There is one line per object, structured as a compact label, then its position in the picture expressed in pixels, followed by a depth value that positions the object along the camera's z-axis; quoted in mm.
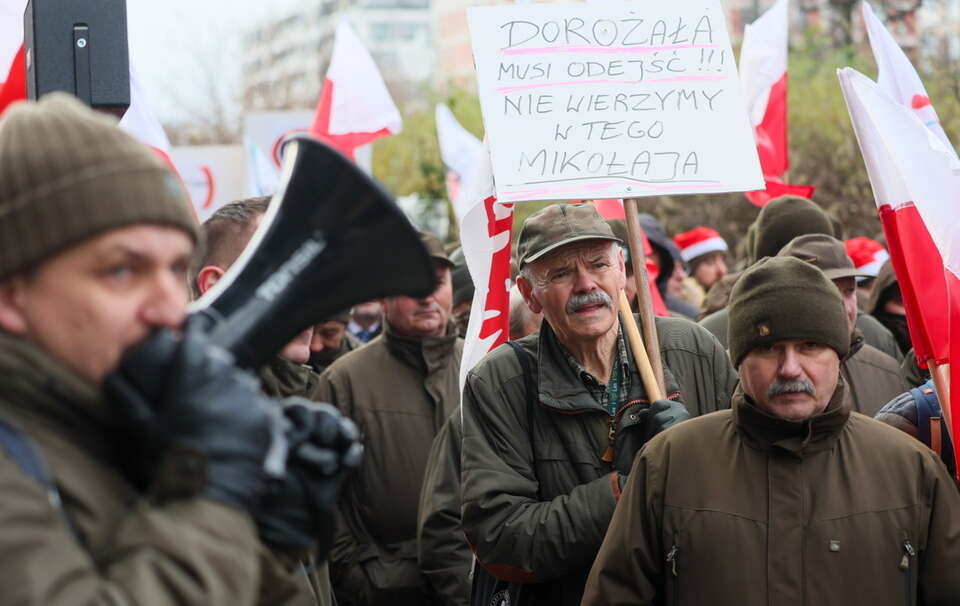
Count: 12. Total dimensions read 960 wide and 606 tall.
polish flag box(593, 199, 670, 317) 7164
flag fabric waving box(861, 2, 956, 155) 5445
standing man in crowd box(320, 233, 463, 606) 6266
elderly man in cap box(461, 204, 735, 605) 4273
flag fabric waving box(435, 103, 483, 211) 12453
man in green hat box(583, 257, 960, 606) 3682
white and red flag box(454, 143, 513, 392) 5152
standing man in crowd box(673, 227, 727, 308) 11234
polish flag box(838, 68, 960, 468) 4426
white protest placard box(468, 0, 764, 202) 4582
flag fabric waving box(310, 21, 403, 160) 9422
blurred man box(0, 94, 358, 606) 1870
